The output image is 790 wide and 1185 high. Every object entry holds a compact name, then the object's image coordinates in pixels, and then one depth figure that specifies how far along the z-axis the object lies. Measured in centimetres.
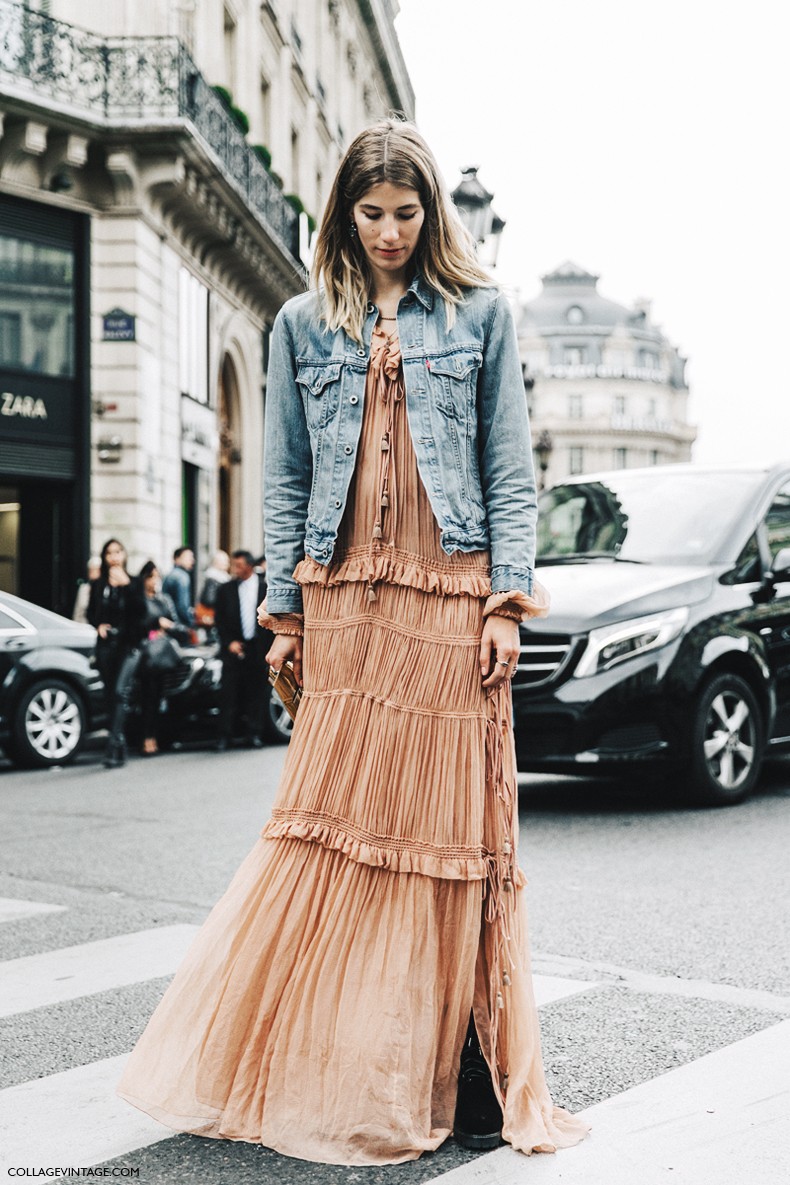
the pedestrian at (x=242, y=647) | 1217
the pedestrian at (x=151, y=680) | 1218
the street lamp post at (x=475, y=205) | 1365
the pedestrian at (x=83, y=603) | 1339
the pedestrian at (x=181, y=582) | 1681
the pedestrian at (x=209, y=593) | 1620
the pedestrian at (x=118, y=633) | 1150
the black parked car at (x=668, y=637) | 737
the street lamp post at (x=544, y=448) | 2891
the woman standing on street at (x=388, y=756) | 283
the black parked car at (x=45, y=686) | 1120
